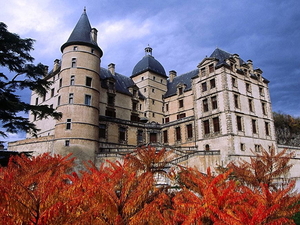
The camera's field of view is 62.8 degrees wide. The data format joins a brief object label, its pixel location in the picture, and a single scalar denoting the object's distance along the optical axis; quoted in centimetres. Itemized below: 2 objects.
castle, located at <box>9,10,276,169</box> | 2773
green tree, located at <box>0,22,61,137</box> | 1714
